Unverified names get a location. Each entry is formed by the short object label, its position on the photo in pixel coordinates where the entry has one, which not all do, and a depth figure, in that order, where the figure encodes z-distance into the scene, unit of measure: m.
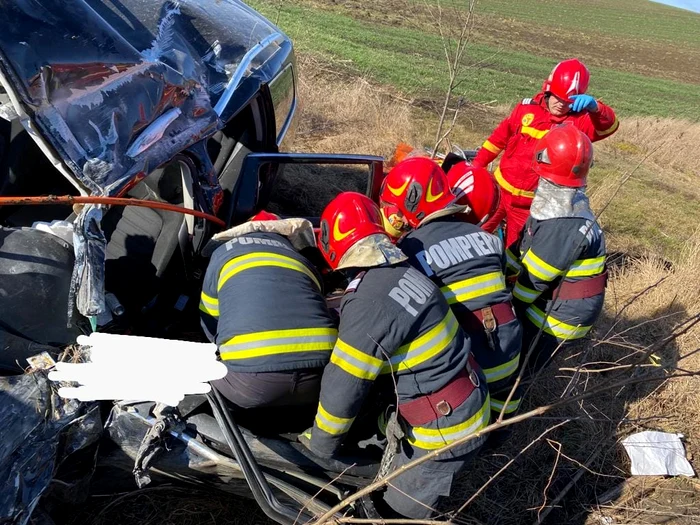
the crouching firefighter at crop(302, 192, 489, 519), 2.12
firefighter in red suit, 4.29
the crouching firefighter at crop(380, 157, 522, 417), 2.57
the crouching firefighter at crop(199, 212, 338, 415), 2.13
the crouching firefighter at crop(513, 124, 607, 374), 3.02
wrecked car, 1.92
